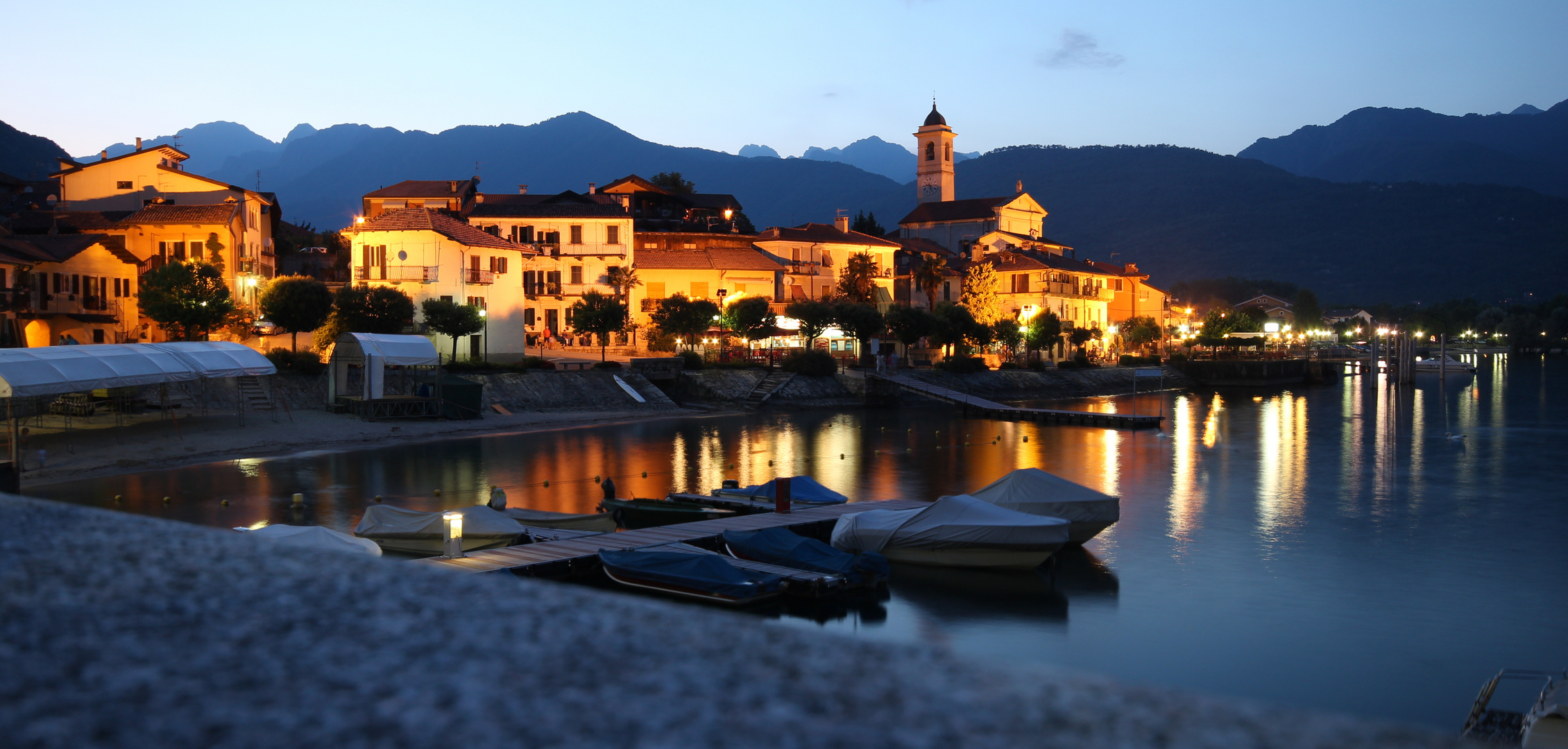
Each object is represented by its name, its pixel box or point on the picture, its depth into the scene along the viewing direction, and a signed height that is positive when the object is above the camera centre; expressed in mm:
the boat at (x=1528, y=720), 12391 -4490
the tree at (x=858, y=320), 81562 +2257
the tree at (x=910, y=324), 84562 +2010
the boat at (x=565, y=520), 25188 -4003
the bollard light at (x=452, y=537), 21094 -3667
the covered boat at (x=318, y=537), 17094 -3056
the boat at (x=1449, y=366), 137750 -2312
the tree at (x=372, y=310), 58094 +2203
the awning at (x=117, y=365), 33812 -513
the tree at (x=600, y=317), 70625 +2176
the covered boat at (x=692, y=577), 19750 -4245
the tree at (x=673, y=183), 125312 +19681
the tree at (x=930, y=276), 102438 +7017
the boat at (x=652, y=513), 27312 -4155
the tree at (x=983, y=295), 99375 +5021
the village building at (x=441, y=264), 66062 +5450
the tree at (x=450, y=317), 61906 +1914
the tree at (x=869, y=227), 129750 +14892
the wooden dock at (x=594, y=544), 20375 -4116
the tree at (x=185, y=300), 52562 +2488
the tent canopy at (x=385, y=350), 49531 +46
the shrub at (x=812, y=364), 76875 -1033
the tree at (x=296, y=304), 55094 +2424
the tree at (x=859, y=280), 94625 +6080
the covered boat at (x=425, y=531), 22688 -3805
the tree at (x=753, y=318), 77562 +2305
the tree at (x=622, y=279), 80500 +5252
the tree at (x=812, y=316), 80250 +2477
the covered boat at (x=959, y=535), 23219 -4078
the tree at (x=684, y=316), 75000 +2378
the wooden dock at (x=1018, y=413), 63281 -4044
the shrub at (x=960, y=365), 87875 -1269
